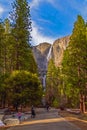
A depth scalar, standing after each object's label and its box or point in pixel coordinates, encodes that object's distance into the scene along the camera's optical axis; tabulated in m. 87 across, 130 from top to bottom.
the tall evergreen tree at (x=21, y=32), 21.55
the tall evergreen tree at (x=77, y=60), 19.78
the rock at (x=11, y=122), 11.78
